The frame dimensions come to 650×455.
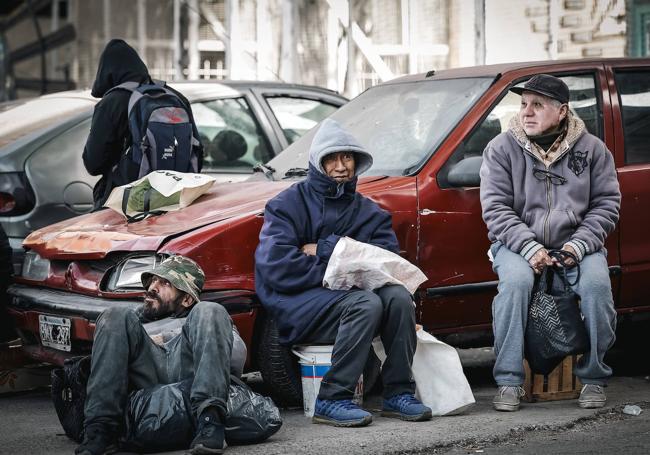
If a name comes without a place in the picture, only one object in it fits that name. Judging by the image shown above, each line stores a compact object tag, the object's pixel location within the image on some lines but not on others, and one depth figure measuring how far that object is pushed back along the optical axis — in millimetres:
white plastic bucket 11387
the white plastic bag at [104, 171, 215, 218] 12675
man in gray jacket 11872
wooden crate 12277
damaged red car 11583
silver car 15424
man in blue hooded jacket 11091
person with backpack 14014
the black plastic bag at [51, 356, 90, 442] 10259
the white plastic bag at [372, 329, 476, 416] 11460
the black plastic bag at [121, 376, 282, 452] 9998
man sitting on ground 9825
